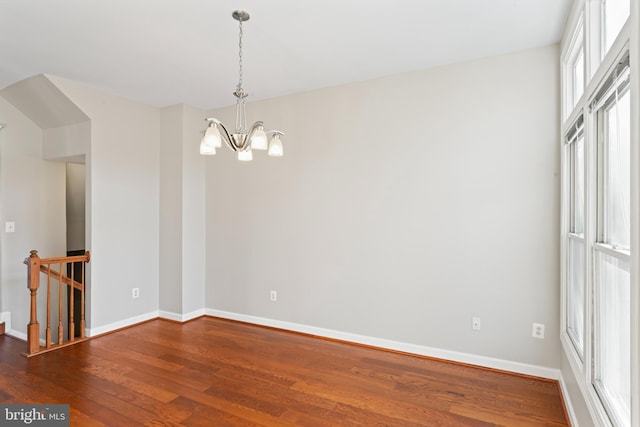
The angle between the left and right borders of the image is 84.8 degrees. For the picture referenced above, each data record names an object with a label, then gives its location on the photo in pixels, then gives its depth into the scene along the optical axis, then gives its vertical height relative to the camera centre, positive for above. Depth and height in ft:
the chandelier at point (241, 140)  7.41 +1.67
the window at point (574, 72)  7.23 +3.25
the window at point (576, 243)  7.04 -0.63
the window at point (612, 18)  4.63 +2.81
